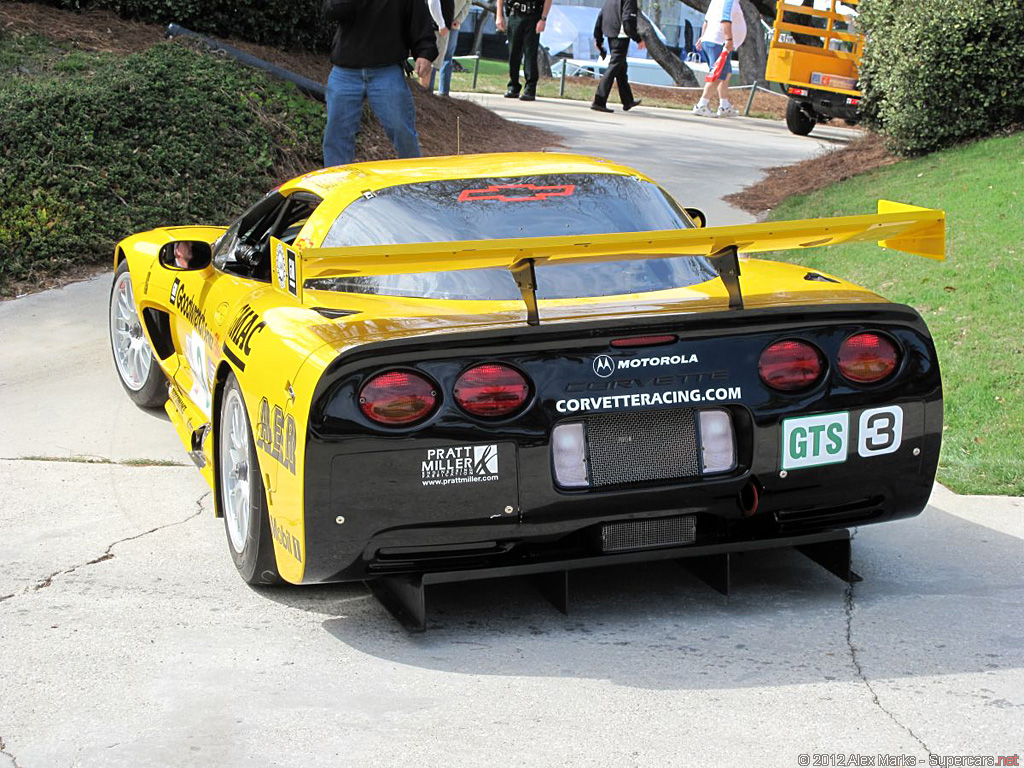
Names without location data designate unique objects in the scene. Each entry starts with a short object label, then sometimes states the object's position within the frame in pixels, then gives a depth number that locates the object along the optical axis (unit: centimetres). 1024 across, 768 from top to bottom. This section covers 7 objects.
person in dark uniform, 1847
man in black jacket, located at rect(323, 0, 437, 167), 927
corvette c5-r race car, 368
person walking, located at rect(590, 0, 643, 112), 1823
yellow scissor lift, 1738
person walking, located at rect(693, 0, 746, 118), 1934
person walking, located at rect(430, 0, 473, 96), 1577
